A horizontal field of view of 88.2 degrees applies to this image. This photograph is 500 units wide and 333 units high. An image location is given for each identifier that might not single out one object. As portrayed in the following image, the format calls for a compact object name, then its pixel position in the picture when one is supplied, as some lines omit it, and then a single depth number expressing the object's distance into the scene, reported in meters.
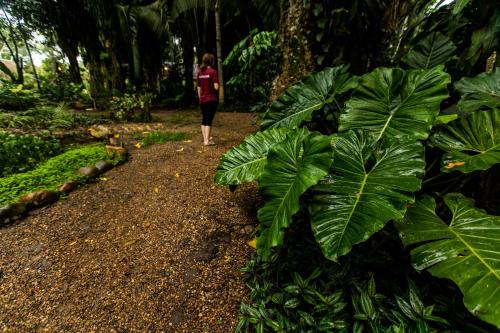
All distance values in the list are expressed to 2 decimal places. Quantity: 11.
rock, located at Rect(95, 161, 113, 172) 3.30
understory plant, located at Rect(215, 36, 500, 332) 1.09
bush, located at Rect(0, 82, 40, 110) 5.36
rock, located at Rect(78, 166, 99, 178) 3.11
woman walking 4.14
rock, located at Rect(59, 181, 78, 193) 2.81
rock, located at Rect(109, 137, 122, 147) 4.27
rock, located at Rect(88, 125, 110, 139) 4.69
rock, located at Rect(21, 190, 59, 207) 2.55
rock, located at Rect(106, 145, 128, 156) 3.70
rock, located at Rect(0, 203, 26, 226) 2.36
